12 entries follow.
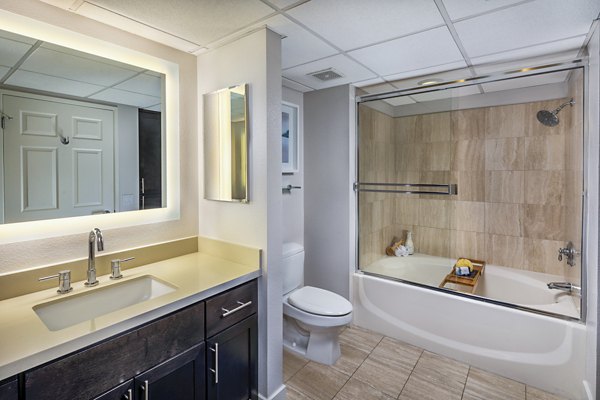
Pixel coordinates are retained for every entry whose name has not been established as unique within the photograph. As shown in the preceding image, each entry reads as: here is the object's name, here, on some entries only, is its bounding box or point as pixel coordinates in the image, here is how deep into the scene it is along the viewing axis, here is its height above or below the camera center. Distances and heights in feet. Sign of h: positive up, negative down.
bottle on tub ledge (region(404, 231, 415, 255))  10.34 -1.67
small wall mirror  5.95 +1.02
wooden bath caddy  8.26 -2.40
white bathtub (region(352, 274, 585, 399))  6.30 -3.23
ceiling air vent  7.70 +3.07
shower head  8.30 +2.08
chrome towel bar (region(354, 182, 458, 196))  9.21 +0.21
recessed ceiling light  8.37 +3.06
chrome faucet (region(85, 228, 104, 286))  4.96 -0.93
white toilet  7.13 -2.79
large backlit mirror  4.60 +1.07
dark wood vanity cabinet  3.42 -2.17
